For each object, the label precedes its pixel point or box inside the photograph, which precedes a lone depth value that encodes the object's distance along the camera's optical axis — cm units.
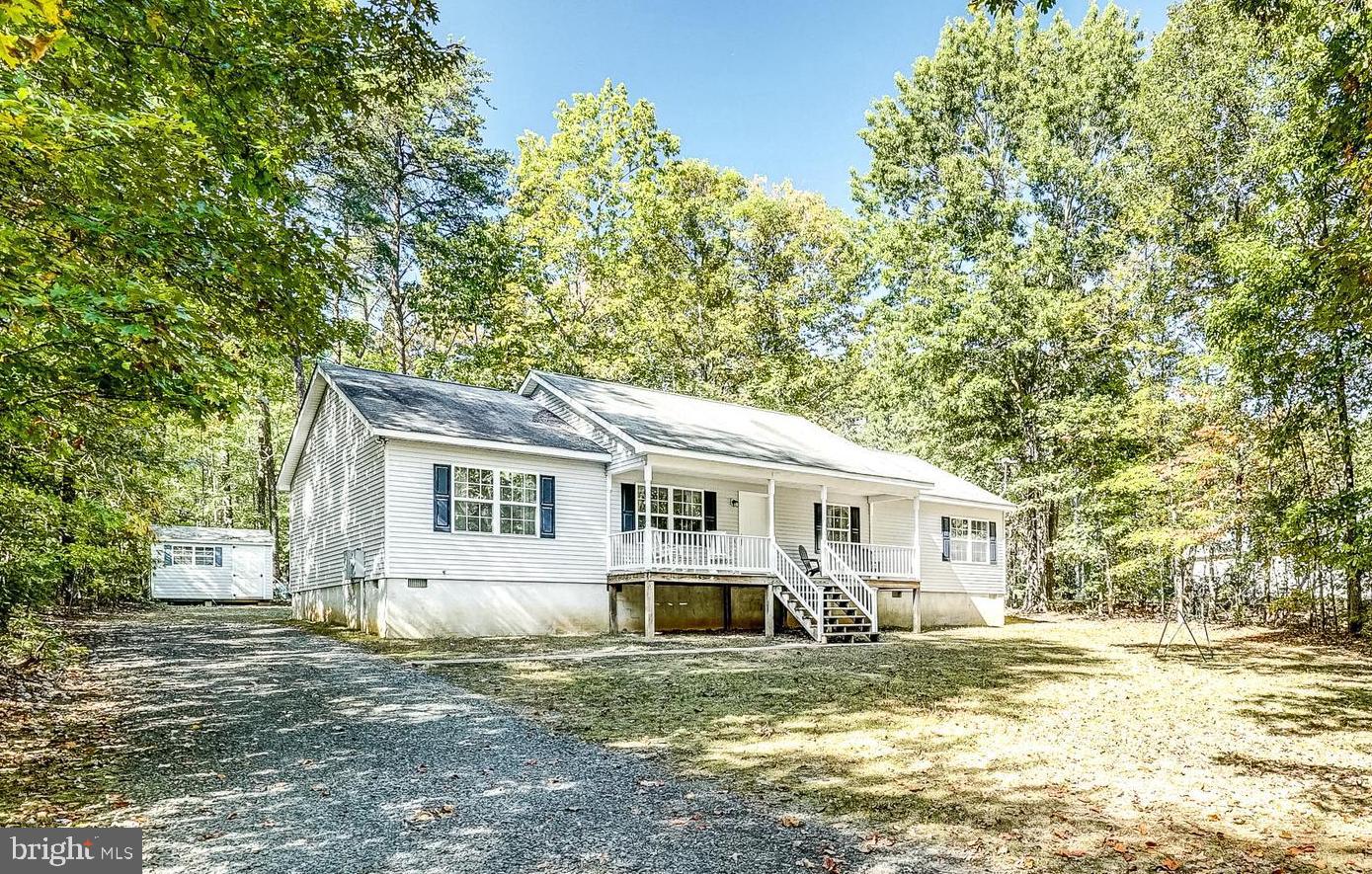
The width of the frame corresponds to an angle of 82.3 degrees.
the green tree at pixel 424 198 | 2723
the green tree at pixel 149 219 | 507
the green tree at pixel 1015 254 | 2658
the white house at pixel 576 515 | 1505
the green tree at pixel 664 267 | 3095
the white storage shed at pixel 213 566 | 2903
